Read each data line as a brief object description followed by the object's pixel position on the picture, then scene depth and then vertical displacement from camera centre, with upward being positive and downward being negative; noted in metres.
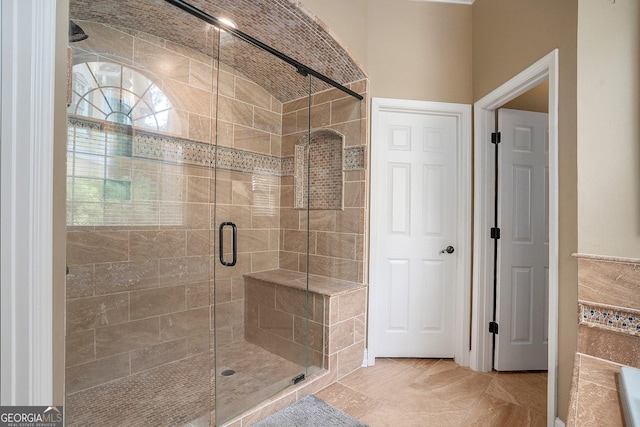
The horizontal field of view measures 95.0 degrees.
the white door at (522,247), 2.29 -0.25
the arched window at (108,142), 1.82 +0.46
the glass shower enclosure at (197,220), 1.82 -0.05
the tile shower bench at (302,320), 2.16 -0.81
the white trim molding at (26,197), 0.72 +0.04
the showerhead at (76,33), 1.63 +1.04
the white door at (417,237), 2.47 -0.19
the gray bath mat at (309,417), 1.68 -1.21
